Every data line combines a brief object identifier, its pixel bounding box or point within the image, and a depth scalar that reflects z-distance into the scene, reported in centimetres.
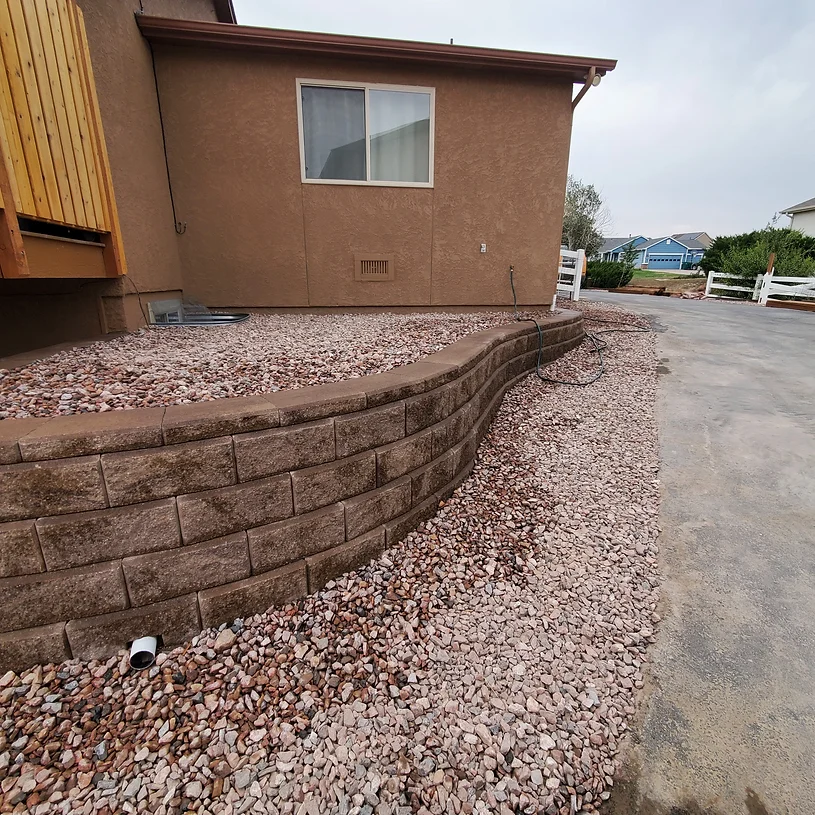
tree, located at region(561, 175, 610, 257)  2533
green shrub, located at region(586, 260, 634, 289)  2381
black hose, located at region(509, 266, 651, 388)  507
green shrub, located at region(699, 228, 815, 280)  1427
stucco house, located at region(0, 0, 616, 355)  434
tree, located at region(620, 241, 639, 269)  2478
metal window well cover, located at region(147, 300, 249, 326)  484
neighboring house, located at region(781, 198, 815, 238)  2228
